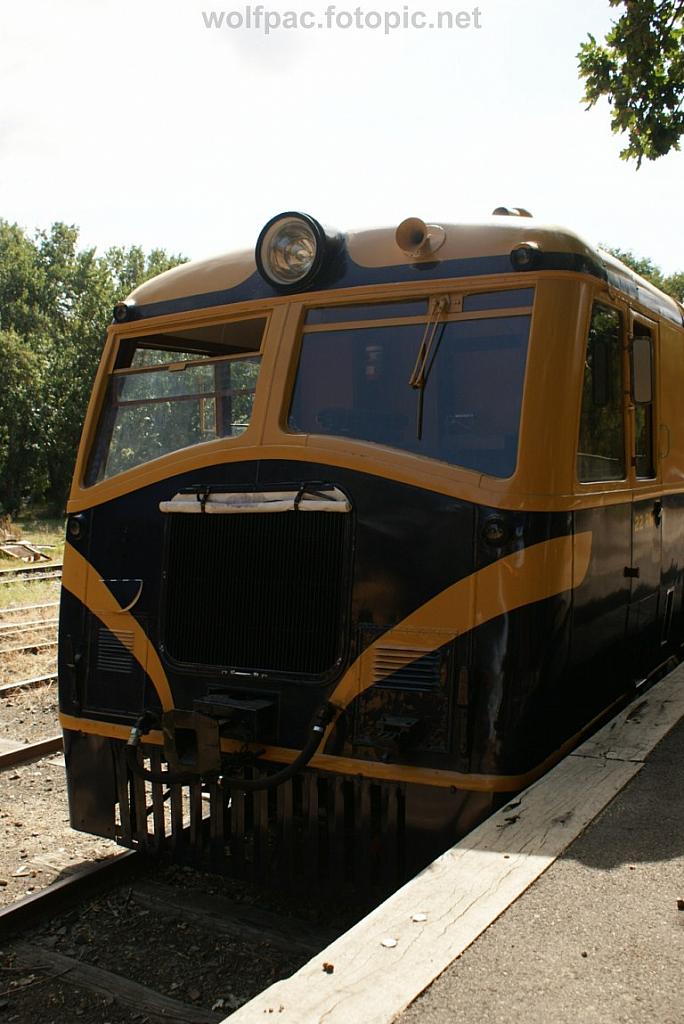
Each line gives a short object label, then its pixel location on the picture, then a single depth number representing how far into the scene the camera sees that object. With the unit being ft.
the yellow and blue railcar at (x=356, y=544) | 12.76
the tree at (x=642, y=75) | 31.58
